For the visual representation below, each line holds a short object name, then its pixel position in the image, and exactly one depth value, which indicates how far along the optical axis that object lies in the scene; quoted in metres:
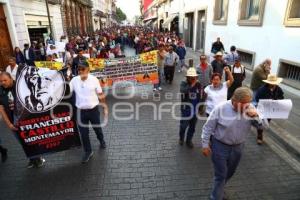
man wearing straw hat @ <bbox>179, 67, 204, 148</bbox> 4.54
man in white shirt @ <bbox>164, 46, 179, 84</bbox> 9.74
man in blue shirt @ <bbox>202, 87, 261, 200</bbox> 2.76
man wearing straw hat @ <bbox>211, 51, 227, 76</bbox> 7.15
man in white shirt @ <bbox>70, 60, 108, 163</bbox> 4.25
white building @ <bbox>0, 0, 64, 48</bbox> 11.96
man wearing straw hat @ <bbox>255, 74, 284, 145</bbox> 4.60
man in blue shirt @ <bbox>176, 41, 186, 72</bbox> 12.94
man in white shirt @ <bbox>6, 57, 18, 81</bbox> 7.05
